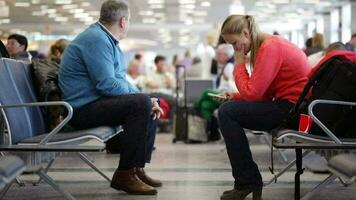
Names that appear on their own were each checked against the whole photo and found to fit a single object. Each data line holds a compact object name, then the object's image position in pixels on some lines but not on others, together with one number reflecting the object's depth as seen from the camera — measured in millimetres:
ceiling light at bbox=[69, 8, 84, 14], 22355
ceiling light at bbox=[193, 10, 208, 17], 25656
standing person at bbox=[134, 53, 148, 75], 12945
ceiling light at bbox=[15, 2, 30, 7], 17356
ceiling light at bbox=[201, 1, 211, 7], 22656
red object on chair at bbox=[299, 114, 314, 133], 3840
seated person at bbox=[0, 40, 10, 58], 4973
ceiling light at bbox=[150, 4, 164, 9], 23319
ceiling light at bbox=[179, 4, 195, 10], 23567
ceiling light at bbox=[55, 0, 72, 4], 20422
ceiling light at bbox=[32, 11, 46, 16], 23733
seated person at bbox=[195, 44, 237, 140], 8773
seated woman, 3894
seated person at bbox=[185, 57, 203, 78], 11026
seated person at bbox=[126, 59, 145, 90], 11970
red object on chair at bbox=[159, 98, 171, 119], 11031
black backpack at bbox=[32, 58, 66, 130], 4312
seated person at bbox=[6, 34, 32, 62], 7234
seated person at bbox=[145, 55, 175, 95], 11945
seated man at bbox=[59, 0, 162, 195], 4137
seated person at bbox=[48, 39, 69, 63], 7398
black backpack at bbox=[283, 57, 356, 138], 3762
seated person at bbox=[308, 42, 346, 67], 4765
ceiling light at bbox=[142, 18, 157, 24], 28250
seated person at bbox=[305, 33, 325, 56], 7783
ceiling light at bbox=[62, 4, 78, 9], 21988
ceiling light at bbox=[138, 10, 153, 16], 24986
